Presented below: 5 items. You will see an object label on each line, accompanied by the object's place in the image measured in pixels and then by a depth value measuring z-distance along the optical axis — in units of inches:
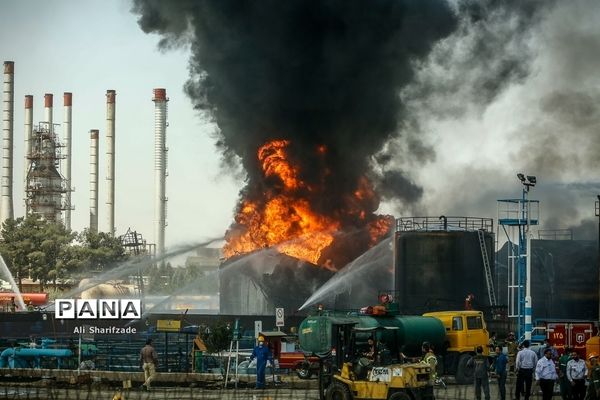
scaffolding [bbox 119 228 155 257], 5433.1
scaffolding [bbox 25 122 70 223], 5684.1
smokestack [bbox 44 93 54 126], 5999.0
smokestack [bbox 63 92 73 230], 5836.6
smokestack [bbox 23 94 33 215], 5762.8
